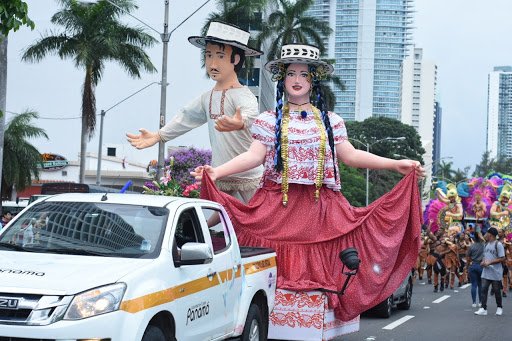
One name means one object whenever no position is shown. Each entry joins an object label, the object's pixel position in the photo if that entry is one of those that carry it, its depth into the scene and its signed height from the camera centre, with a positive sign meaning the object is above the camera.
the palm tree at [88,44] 39.50 +5.32
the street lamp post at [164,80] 26.06 +2.71
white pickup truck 6.02 -0.68
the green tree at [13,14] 10.19 +1.67
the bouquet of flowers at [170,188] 12.07 -0.15
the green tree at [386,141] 84.19 +4.05
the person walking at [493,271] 18.09 -1.58
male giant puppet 11.37 +0.85
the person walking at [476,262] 19.34 -1.52
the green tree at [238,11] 44.22 +7.73
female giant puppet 10.22 -0.35
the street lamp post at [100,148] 41.06 +1.11
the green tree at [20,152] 47.16 +0.92
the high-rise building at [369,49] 157.00 +22.54
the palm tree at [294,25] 50.62 +8.25
